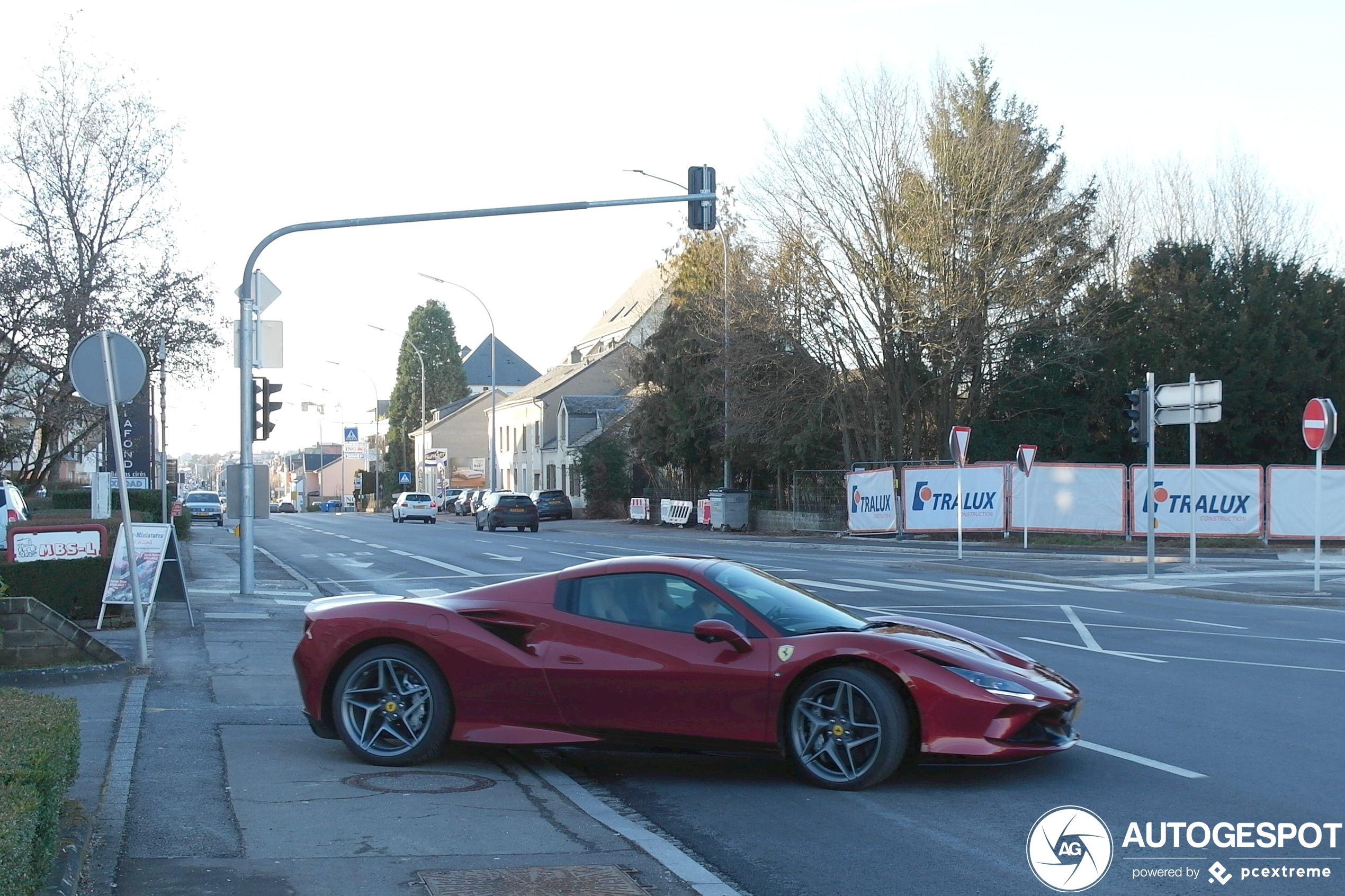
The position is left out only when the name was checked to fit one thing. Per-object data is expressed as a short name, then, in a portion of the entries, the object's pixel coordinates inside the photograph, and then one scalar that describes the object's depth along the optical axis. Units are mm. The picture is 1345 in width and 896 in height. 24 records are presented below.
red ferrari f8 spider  6660
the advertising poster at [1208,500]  30609
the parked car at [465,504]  72000
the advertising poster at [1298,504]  30062
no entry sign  19048
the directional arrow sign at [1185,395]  21422
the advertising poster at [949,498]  33250
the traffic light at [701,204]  19062
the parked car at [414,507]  59781
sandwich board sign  13273
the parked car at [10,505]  19422
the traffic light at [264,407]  18609
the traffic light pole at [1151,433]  20938
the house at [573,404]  71000
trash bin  43531
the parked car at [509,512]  46344
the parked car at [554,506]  56781
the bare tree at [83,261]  25922
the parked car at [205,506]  56312
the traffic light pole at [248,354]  17562
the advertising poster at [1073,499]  32094
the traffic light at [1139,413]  21266
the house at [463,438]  94875
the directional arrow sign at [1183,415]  21688
